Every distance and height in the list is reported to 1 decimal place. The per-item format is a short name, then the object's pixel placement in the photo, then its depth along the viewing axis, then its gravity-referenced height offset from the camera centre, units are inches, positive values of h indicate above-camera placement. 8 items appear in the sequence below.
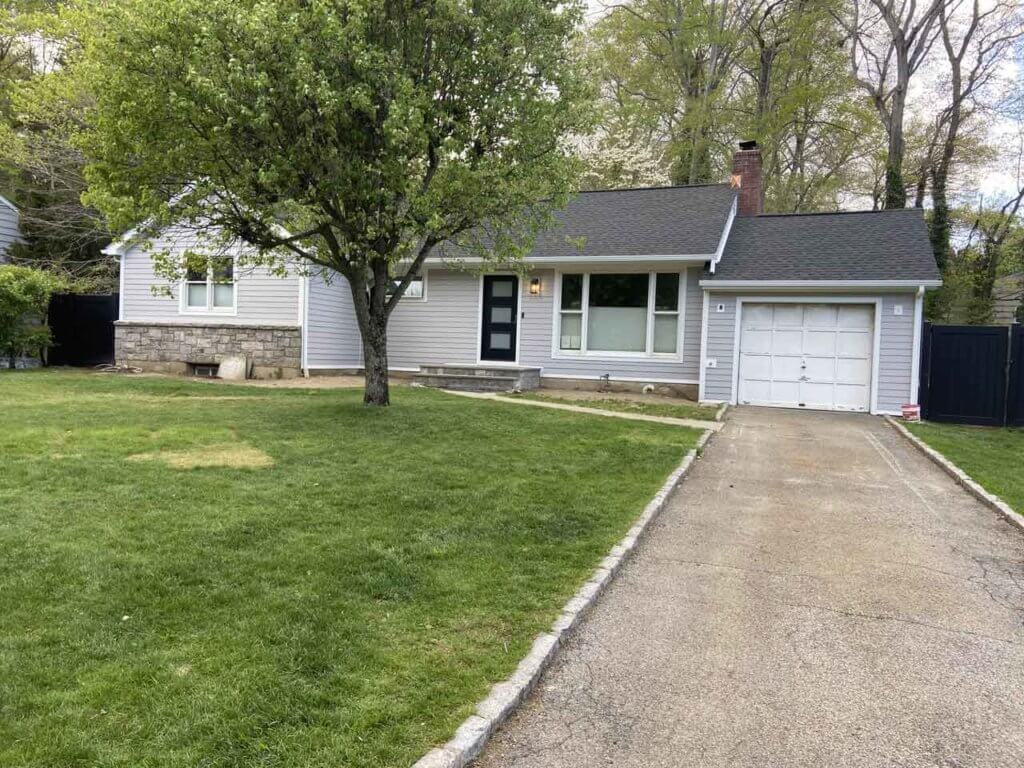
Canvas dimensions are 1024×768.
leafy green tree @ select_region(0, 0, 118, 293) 741.9 +199.8
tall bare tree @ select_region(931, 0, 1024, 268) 859.4 +375.4
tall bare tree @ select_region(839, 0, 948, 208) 874.8 +411.0
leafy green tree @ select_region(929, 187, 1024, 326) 880.9 +143.4
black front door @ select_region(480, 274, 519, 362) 615.5 +31.3
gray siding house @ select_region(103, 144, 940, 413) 504.4 +36.2
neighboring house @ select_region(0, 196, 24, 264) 765.3 +121.0
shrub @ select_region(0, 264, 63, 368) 580.4 +22.5
